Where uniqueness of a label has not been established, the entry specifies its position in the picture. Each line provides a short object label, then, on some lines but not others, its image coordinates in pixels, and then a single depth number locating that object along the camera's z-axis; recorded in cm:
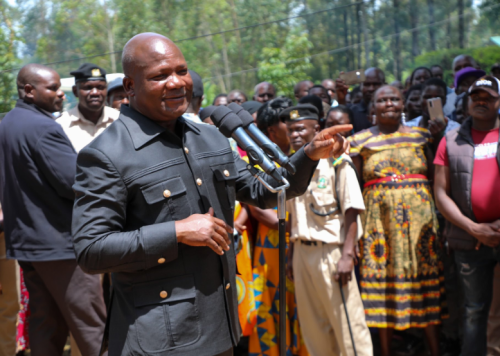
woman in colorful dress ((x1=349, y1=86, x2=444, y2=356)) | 464
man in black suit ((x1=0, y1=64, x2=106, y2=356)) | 384
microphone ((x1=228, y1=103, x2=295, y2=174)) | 221
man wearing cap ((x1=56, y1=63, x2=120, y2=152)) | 472
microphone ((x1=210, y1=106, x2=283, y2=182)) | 215
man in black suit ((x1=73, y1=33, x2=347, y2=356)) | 207
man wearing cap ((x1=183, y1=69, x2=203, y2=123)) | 463
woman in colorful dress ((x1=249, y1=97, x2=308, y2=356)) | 466
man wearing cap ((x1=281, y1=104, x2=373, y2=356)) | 415
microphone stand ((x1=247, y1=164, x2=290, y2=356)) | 211
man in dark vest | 423
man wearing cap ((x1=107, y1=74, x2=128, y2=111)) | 568
